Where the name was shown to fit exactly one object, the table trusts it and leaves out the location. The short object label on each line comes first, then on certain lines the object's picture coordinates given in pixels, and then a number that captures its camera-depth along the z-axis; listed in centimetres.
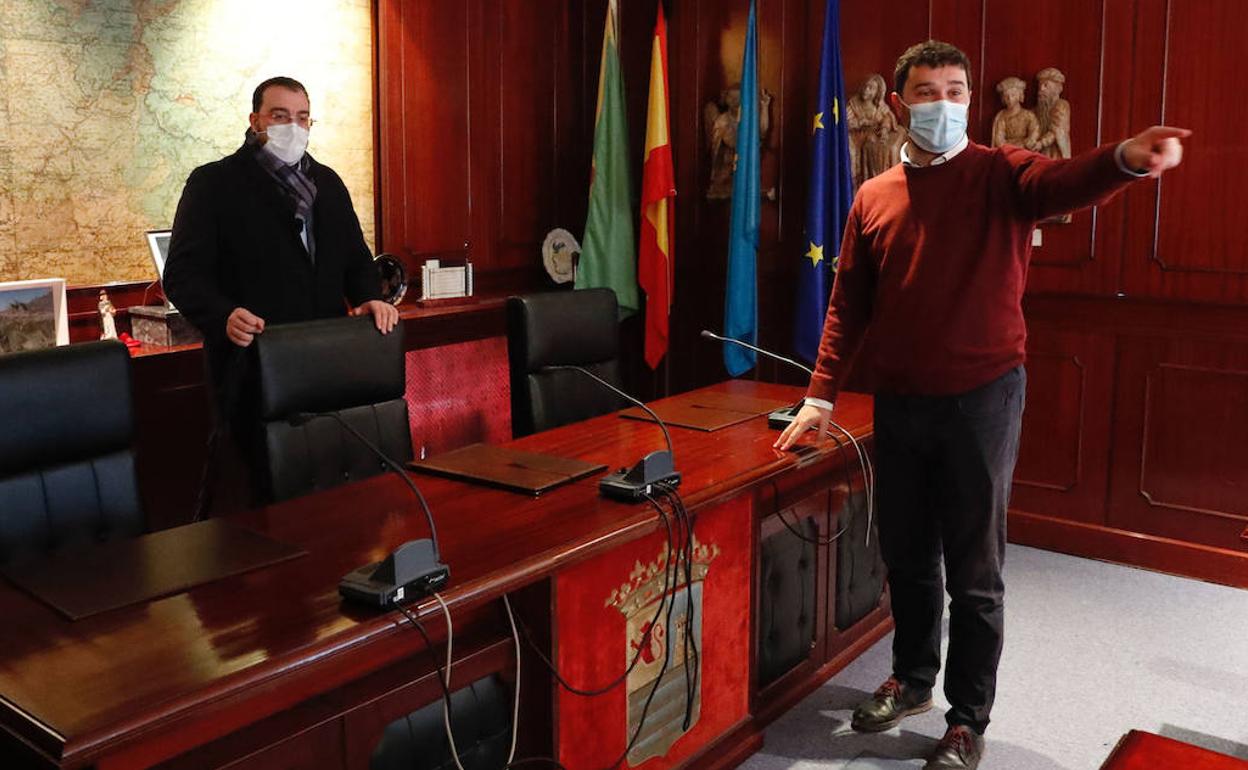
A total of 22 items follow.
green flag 485
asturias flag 450
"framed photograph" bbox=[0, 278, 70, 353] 320
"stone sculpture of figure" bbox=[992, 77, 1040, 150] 397
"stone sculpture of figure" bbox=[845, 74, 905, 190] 436
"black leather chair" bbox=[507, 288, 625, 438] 312
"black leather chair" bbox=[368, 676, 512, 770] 174
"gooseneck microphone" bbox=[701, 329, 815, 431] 280
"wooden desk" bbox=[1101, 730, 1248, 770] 154
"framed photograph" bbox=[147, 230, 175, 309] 359
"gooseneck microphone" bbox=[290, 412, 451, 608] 158
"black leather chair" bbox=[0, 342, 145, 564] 204
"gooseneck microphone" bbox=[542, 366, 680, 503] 215
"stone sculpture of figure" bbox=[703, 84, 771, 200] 465
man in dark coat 295
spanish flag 473
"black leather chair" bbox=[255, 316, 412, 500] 251
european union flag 430
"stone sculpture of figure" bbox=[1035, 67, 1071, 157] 391
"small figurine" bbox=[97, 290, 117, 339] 349
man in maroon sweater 230
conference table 136
